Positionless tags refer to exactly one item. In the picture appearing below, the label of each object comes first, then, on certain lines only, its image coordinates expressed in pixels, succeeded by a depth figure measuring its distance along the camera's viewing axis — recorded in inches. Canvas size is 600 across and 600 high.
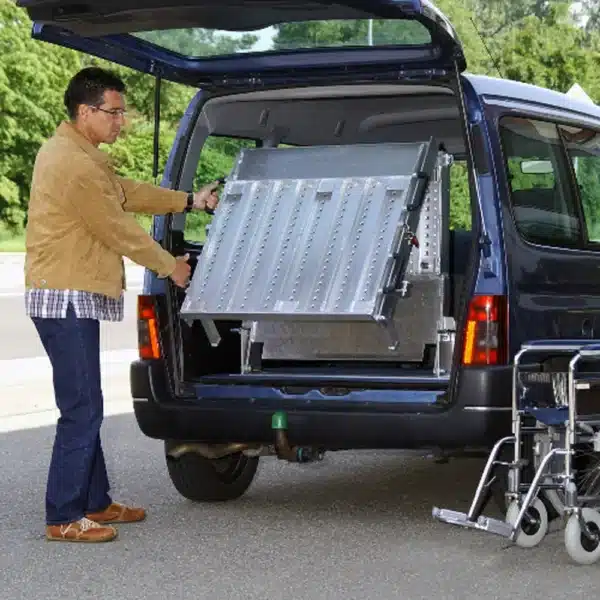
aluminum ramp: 280.5
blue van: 265.1
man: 271.0
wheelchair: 251.1
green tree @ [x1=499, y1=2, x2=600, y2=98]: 1950.1
